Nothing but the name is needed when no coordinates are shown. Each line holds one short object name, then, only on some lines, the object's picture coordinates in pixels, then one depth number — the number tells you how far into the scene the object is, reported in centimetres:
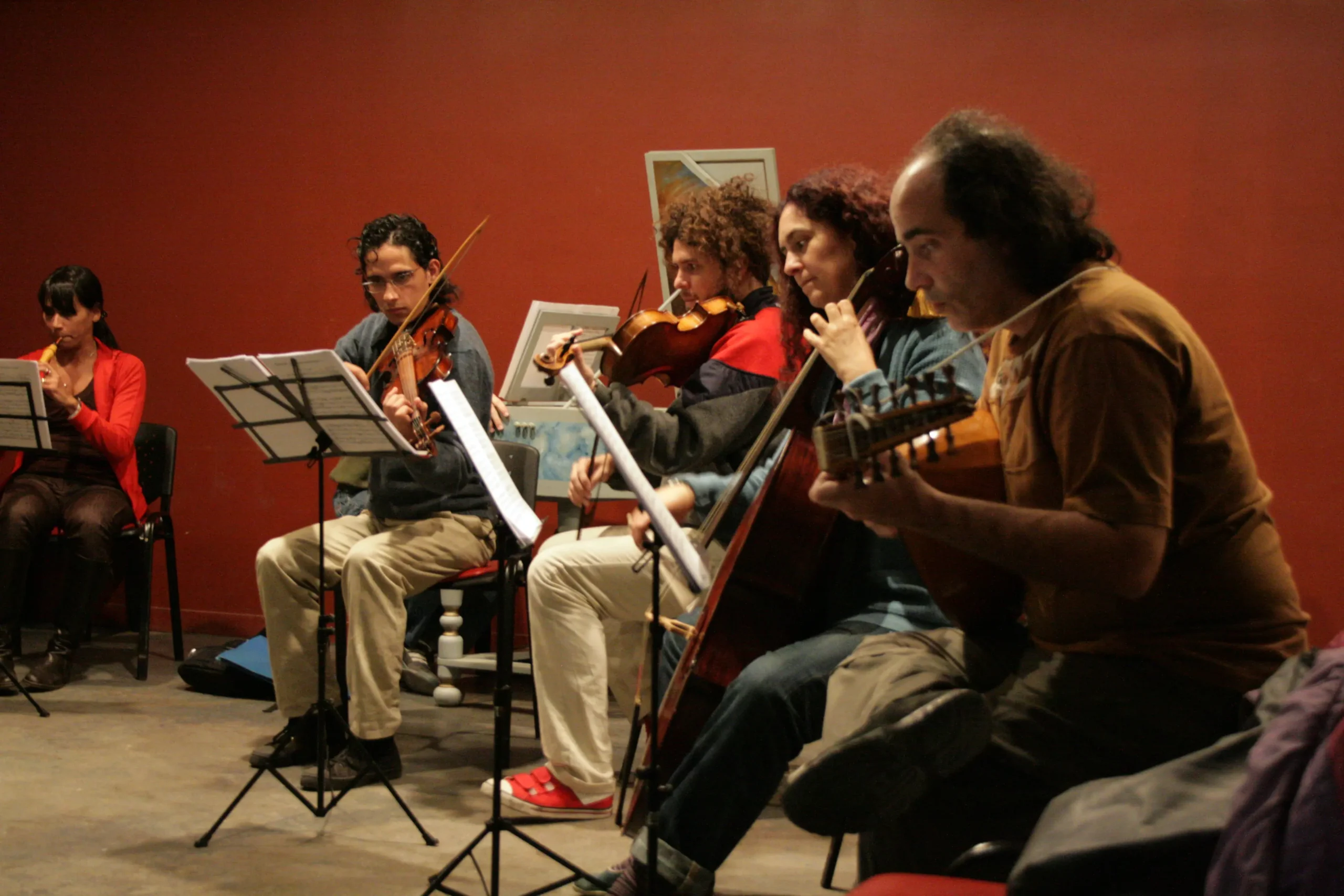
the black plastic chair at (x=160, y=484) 430
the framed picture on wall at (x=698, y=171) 331
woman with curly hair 192
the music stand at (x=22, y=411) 355
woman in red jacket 399
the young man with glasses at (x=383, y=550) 295
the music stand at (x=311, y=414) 253
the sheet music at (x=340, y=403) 249
